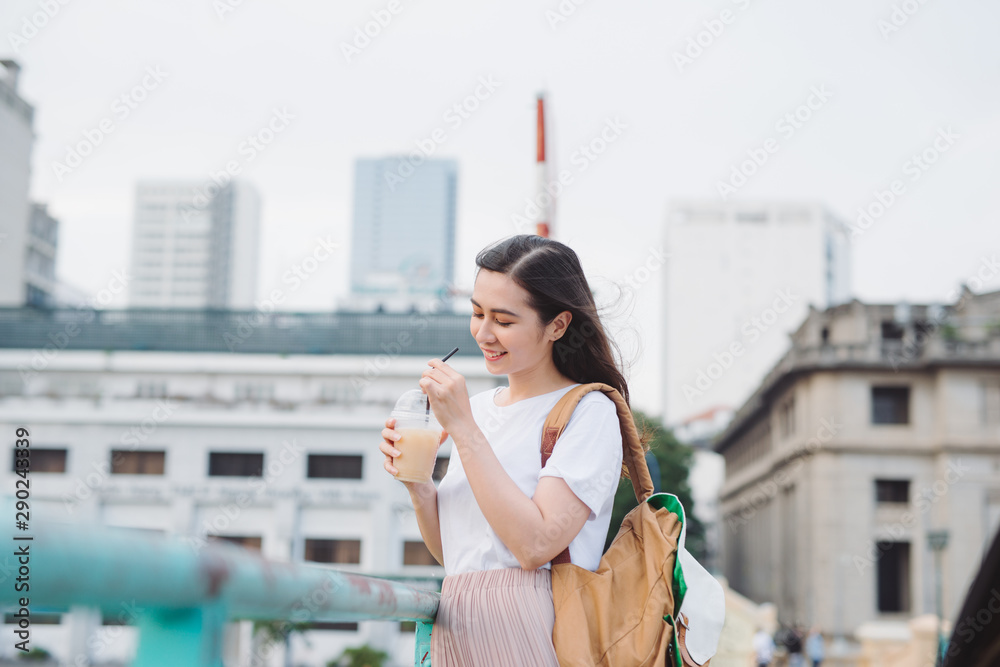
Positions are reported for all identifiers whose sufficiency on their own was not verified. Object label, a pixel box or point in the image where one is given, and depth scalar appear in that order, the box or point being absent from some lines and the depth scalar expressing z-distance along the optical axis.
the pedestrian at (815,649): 21.95
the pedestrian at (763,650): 19.56
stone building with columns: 31.02
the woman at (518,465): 1.66
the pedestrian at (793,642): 25.61
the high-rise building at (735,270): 92.12
